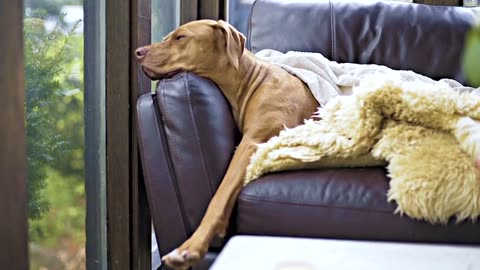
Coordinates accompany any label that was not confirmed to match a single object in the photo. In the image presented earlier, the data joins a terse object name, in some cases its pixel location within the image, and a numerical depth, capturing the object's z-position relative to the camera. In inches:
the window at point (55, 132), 84.1
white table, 68.6
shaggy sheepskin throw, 81.8
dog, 95.6
